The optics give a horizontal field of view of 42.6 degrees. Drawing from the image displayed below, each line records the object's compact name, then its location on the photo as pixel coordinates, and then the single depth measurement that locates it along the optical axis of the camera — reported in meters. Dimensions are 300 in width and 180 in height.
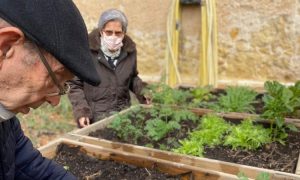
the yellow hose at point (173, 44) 5.96
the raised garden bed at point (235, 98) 3.04
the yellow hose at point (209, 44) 5.72
